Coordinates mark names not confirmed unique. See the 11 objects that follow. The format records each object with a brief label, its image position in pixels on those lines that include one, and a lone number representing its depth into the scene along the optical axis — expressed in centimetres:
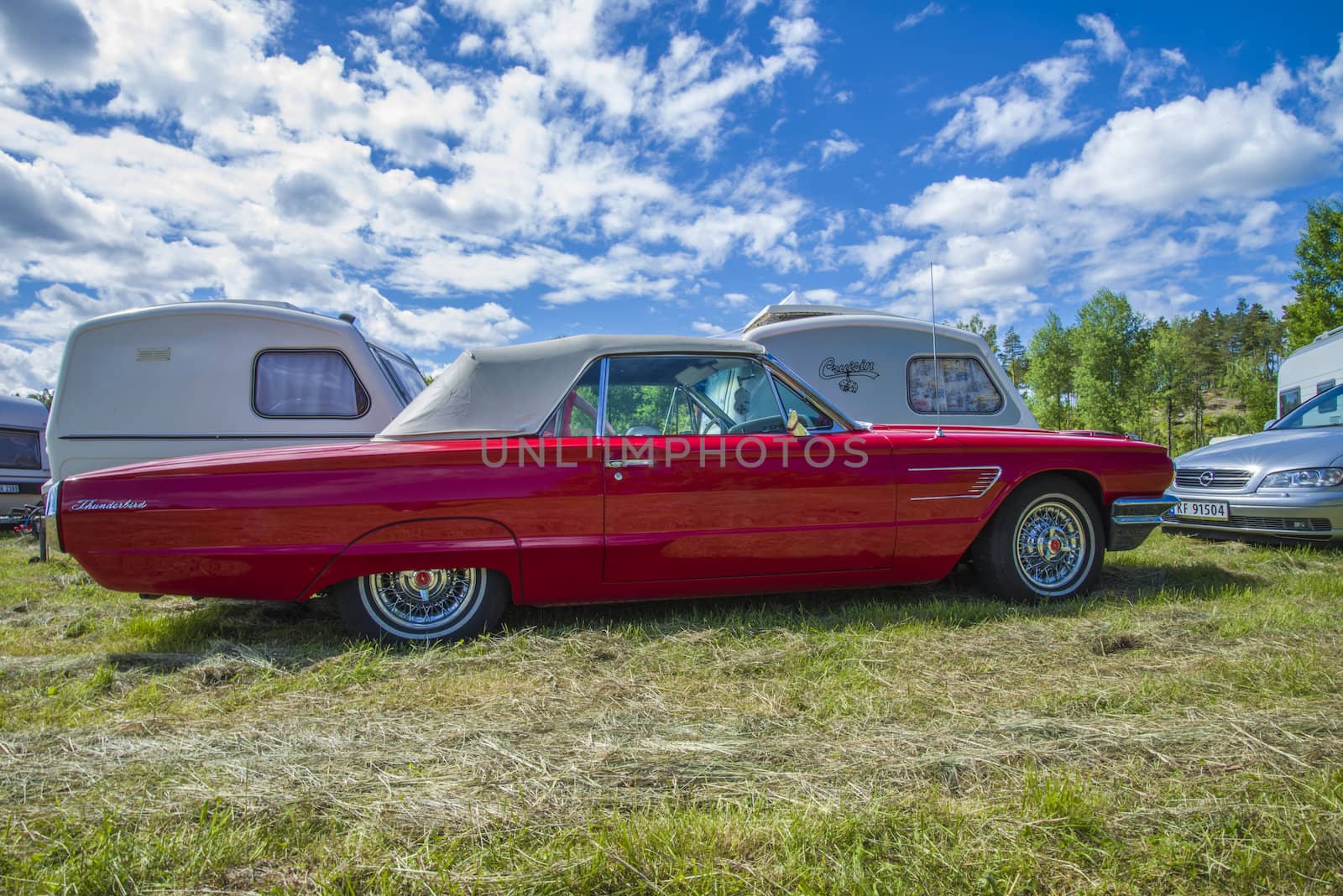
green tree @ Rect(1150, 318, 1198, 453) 4518
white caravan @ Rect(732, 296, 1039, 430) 671
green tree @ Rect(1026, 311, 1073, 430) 4988
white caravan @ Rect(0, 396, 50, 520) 1007
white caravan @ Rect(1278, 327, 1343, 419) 880
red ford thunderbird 298
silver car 513
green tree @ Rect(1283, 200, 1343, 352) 2728
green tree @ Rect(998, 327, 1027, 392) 7190
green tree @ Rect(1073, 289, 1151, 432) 4106
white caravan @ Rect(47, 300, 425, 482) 506
